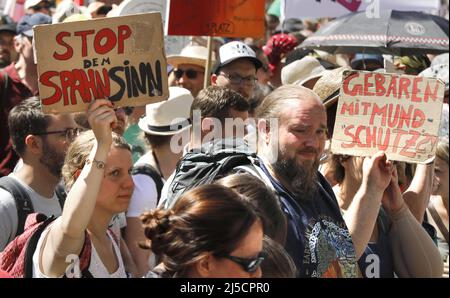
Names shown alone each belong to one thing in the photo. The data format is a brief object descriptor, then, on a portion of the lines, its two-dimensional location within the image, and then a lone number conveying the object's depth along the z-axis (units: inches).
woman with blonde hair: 286.0
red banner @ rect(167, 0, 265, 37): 486.9
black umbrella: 631.2
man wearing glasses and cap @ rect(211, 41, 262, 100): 554.3
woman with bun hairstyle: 235.5
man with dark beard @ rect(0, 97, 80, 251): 383.9
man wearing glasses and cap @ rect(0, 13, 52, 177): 520.4
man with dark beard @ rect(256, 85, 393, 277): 317.4
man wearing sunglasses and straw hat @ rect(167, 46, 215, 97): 611.5
